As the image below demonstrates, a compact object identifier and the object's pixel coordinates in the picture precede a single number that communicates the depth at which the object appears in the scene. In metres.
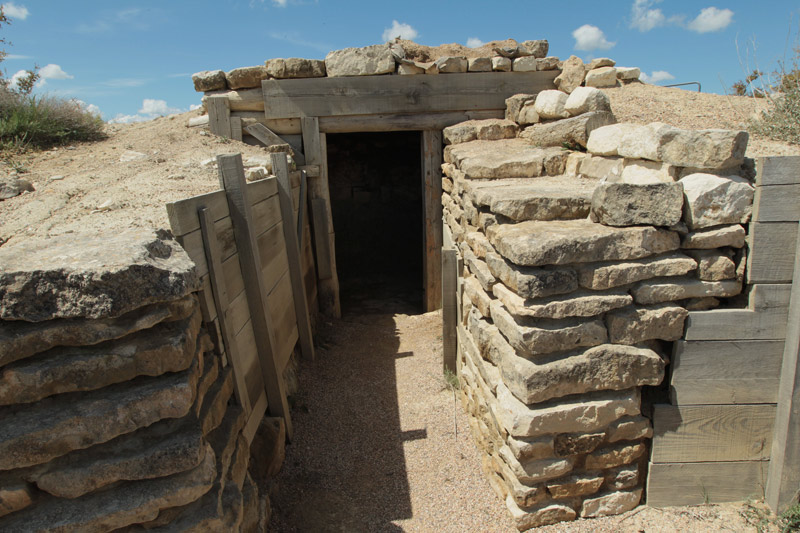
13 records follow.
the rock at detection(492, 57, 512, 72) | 5.81
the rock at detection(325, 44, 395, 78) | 5.81
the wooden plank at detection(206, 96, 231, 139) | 5.91
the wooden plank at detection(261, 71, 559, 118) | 5.89
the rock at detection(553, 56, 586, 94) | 5.61
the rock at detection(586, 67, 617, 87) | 5.51
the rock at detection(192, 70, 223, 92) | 5.93
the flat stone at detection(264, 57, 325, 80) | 5.78
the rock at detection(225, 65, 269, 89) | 5.80
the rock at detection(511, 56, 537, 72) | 5.83
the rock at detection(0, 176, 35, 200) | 3.99
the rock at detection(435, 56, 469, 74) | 5.82
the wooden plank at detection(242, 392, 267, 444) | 3.05
